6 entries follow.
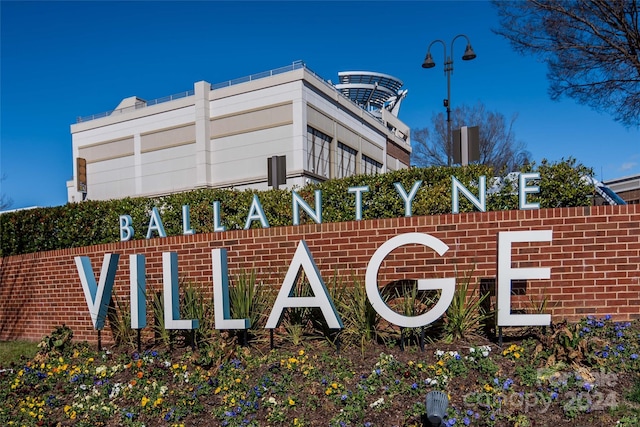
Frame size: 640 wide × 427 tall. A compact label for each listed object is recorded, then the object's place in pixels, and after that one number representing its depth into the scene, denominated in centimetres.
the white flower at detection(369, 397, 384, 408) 537
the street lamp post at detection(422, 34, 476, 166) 1994
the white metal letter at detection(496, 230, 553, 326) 595
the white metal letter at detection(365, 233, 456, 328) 613
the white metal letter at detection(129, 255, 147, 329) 771
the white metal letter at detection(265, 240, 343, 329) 646
